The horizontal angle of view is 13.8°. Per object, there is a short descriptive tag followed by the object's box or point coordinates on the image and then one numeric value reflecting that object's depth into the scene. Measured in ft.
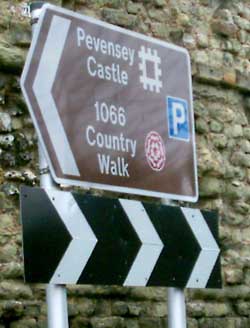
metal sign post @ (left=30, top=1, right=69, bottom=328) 10.96
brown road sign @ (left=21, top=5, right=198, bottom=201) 11.44
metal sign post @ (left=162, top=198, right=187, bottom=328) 12.62
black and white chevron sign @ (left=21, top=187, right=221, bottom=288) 11.16
